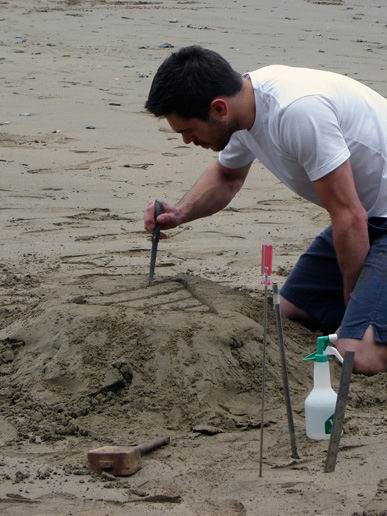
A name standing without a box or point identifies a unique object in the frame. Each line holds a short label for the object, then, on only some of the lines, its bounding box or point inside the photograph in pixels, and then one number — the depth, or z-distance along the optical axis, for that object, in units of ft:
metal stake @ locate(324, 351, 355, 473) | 17.18
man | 20.68
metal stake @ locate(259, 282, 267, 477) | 17.14
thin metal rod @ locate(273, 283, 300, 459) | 17.59
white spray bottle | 18.63
